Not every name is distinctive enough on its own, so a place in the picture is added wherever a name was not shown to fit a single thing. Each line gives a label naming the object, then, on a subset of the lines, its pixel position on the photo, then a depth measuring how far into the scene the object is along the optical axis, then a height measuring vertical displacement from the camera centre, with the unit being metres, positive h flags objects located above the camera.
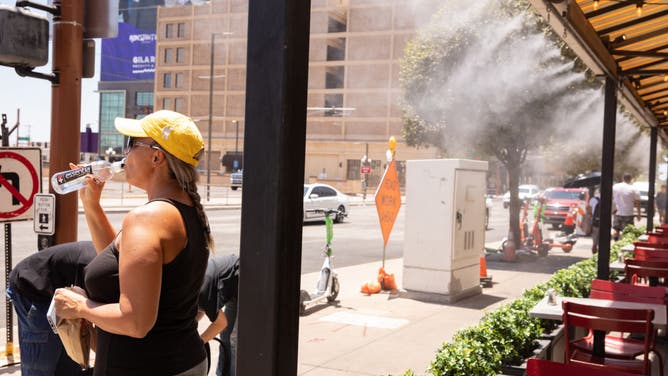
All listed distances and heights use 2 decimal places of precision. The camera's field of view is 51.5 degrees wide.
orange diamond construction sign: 10.48 -0.43
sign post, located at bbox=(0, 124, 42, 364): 5.11 -0.19
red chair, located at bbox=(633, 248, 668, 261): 8.19 -0.87
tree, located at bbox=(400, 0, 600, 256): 15.76 +2.25
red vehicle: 25.91 -0.94
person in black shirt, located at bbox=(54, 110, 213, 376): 1.90 -0.31
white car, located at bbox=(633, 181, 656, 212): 37.50 -0.87
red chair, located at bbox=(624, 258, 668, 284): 6.84 -0.87
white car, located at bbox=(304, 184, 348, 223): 24.70 -1.18
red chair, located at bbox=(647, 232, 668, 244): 9.97 -0.85
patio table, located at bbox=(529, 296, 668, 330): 4.60 -0.91
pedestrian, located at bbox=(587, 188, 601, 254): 15.46 -1.01
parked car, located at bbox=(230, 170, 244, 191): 50.88 -1.22
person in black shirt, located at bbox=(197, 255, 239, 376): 3.91 -0.70
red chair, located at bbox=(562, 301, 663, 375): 4.00 -0.82
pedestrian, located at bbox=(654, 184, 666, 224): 26.48 -0.79
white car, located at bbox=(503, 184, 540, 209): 45.66 -1.02
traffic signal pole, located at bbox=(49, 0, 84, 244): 4.49 +0.49
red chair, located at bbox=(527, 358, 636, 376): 2.57 -0.72
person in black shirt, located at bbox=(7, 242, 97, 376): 3.45 -0.70
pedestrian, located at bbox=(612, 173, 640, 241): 16.28 -0.50
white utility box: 9.43 -0.76
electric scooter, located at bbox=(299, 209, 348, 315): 8.52 -1.48
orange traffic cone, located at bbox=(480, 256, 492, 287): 11.20 -1.67
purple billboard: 93.00 +14.31
